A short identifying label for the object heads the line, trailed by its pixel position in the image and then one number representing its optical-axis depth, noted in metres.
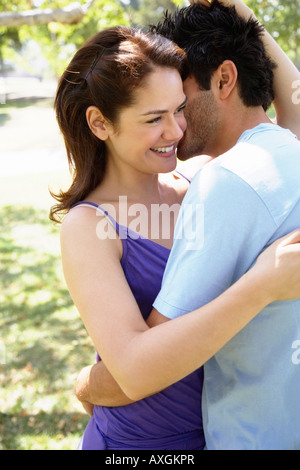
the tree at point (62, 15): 3.63
